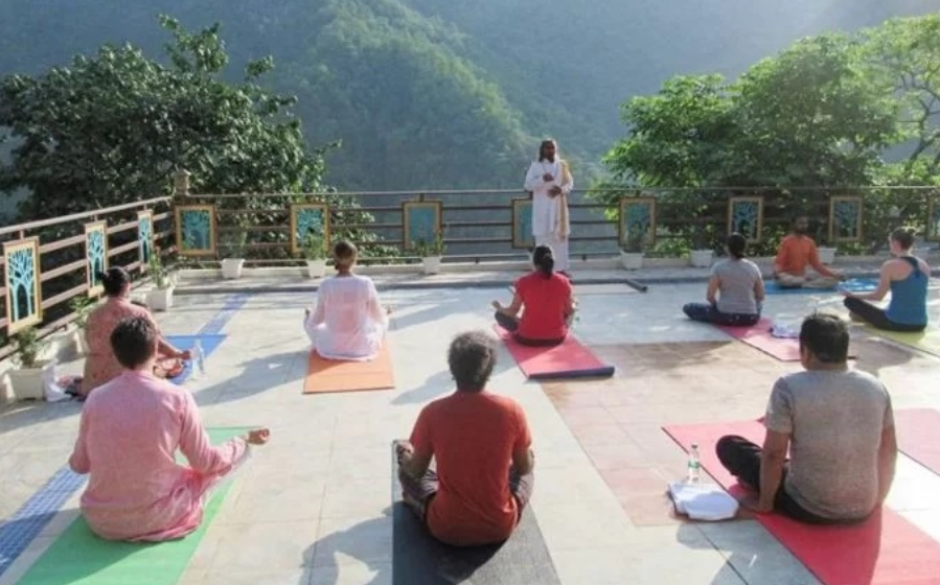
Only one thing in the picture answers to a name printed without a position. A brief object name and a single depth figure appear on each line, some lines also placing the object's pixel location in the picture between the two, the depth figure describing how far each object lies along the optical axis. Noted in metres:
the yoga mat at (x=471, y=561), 2.94
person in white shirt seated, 6.04
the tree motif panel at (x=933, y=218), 11.63
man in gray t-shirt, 3.11
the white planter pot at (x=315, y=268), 10.24
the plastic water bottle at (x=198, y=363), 5.81
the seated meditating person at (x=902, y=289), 6.59
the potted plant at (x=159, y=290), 8.28
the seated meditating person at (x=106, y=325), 5.00
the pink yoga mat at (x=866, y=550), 2.90
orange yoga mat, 5.44
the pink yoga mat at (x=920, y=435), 4.02
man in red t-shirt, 3.02
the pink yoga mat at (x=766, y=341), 6.08
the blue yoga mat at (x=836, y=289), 8.73
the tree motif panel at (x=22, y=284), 5.83
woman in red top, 6.27
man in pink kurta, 3.12
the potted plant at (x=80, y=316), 6.39
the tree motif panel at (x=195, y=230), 10.27
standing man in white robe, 9.88
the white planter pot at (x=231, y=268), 10.15
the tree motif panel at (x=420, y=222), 10.78
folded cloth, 3.39
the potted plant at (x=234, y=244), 10.52
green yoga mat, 2.97
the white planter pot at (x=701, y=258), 10.90
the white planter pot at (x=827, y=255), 11.12
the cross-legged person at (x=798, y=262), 8.99
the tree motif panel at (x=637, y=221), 10.96
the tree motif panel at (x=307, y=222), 10.57
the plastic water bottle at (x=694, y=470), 3.69
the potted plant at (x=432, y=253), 10.55
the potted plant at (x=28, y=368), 5.27
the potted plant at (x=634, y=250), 10.75
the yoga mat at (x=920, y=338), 6.27
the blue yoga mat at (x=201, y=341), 6.65
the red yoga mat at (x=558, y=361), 5.58
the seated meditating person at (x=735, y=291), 6.95
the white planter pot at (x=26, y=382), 5.27
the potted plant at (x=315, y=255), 10.25
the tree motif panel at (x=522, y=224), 10.82
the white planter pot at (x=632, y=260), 10.73
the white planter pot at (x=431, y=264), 10.53
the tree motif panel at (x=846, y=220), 11.38
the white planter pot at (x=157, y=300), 8.28
